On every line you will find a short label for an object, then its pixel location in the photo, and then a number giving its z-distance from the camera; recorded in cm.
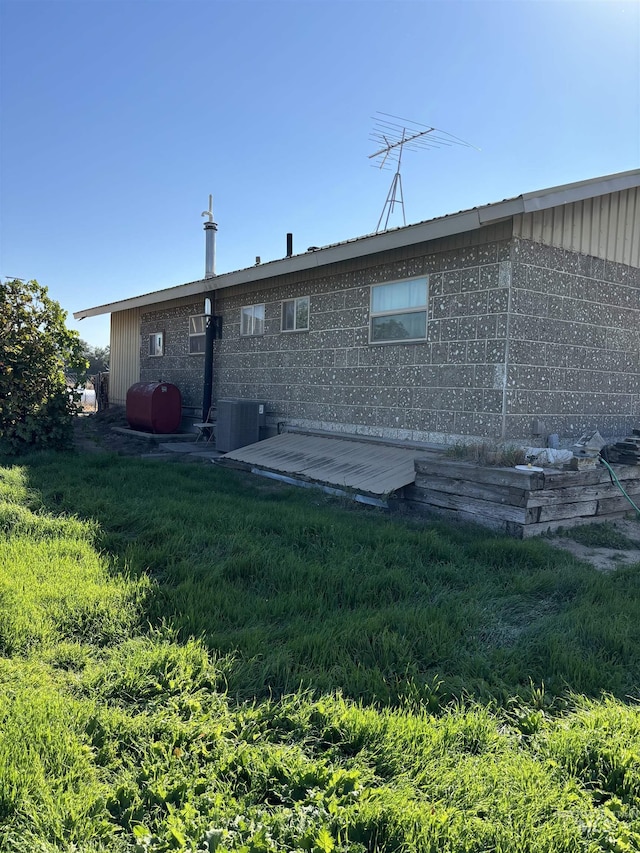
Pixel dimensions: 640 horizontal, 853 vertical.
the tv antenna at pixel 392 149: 1216
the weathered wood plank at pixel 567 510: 588
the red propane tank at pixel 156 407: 1347
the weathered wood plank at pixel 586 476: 590
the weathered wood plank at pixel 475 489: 580
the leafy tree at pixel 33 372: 965
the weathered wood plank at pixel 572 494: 579
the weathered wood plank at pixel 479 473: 575
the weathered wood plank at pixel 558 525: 578
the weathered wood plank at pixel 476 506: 575
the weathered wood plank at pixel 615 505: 657
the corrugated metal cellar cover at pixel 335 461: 727
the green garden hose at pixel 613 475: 652
